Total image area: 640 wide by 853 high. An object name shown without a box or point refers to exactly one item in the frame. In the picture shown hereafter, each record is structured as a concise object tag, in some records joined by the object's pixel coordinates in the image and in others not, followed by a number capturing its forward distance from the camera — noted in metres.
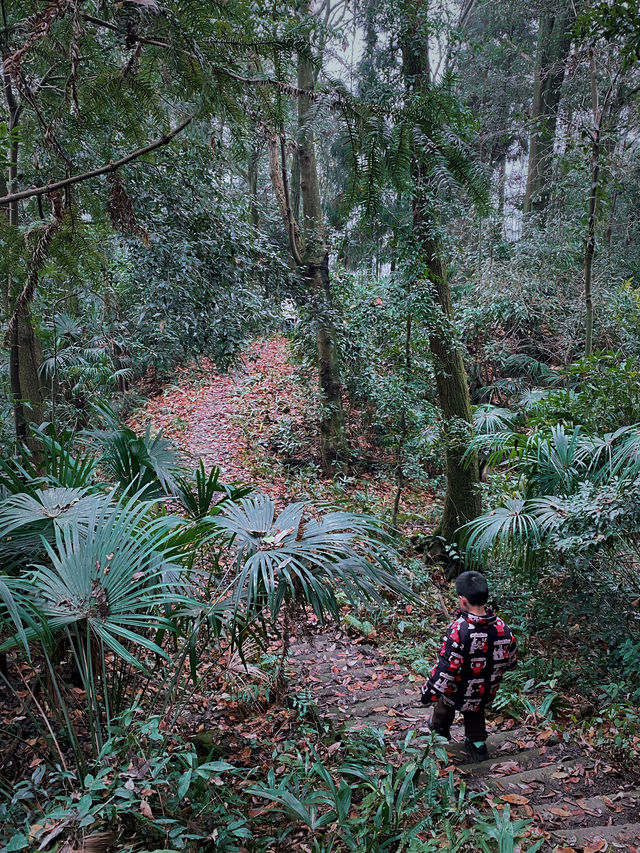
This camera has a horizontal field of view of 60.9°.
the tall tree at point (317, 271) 8.55
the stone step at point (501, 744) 3.31
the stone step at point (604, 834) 2.48
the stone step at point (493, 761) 3.12
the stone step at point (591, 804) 2.75
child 3.08
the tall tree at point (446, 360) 5.58
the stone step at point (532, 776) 2.95
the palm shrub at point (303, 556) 2.24
